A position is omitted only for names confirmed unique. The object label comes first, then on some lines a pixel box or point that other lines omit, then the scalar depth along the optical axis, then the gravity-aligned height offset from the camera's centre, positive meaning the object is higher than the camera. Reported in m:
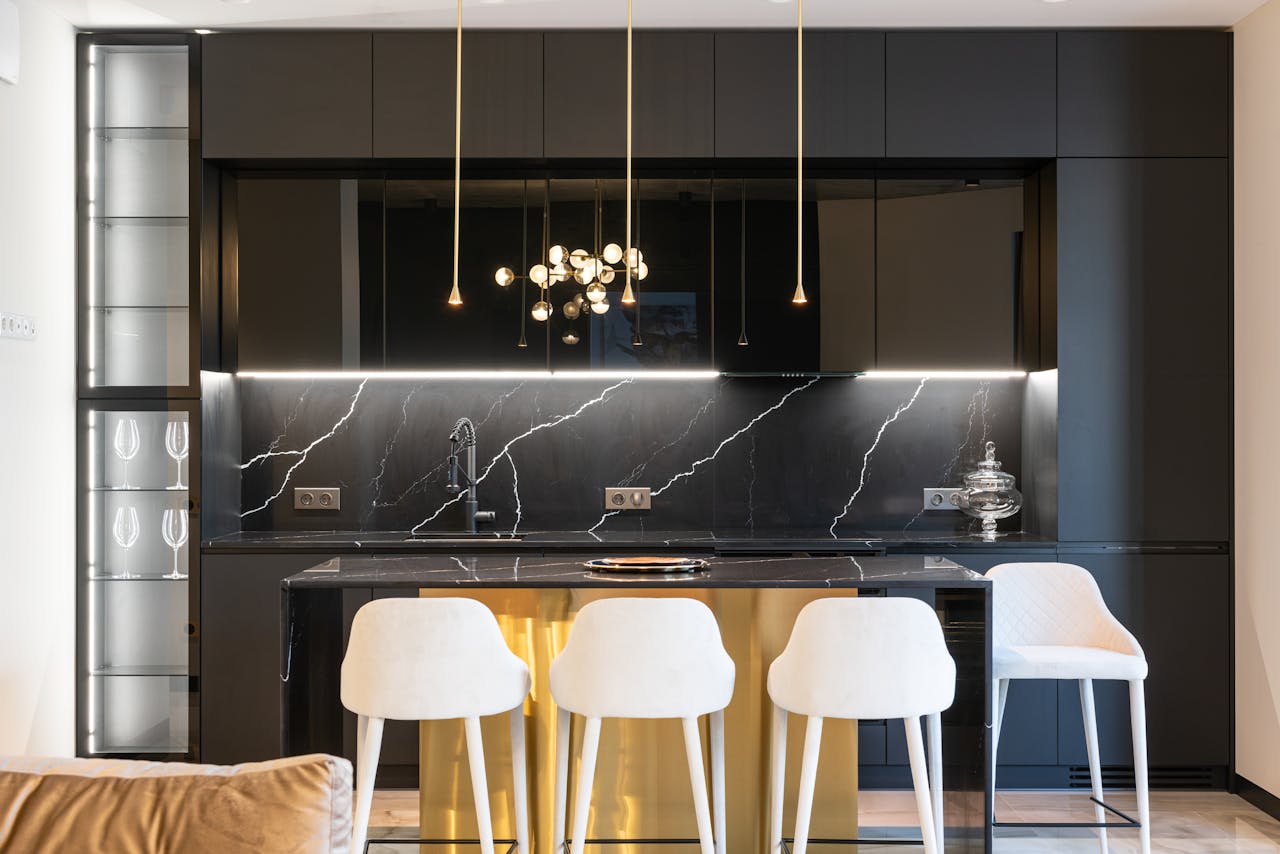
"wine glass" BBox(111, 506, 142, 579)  3.88 -0.37
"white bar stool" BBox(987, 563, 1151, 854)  2.95 -0.65
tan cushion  1.35 -0.51
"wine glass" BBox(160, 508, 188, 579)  3.93 -0.39
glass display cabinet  3.89 +0.12
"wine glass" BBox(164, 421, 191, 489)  3.94 -0.04
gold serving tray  2.83 -0.38
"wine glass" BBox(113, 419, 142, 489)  3.90 -0.03
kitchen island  2.87 -0.86
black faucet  4.26 -0.19
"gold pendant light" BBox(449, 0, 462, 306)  3.97 +1.02
